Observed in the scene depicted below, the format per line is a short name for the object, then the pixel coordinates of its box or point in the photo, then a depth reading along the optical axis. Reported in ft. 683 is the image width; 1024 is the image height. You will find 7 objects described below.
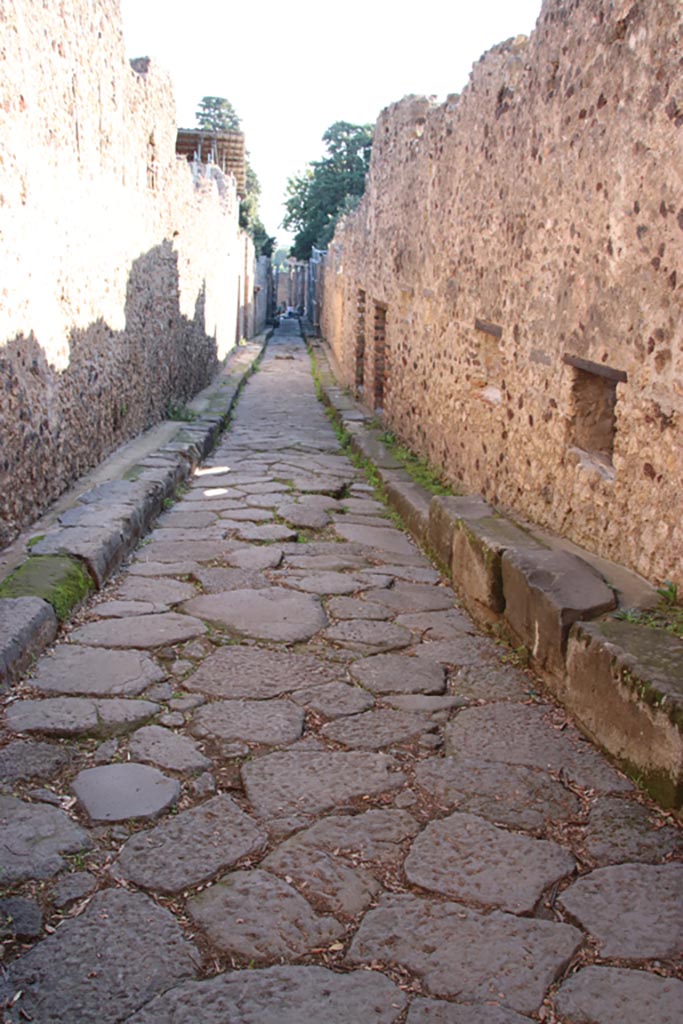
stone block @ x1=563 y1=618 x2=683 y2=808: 8.43
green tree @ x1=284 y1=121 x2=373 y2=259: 140.46
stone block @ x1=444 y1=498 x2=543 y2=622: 13.19
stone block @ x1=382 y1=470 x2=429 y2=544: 18.30
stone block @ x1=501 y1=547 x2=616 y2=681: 10.77
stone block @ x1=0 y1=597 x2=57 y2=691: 10.88
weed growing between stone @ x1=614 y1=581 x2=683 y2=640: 10.19
